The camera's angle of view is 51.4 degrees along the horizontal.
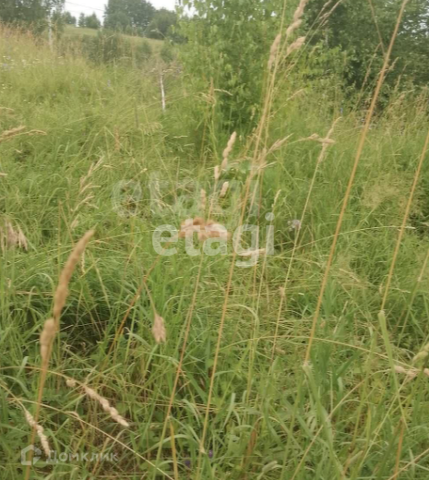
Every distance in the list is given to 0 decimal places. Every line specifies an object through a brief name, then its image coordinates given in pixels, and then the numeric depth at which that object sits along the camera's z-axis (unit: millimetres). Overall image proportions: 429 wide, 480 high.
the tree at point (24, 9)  12898
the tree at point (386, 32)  7219
